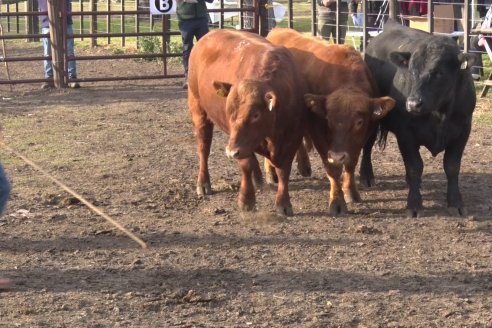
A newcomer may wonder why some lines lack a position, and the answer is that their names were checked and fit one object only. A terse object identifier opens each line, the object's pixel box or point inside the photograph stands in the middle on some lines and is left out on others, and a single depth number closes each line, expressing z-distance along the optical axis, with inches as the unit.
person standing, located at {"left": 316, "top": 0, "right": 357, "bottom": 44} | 661.9
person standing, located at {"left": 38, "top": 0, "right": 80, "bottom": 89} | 606.9
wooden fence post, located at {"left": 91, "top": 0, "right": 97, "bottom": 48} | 788.9
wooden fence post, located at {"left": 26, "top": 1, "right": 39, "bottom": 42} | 938.1
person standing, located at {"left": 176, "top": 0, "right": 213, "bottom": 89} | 581.6
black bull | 293.0
